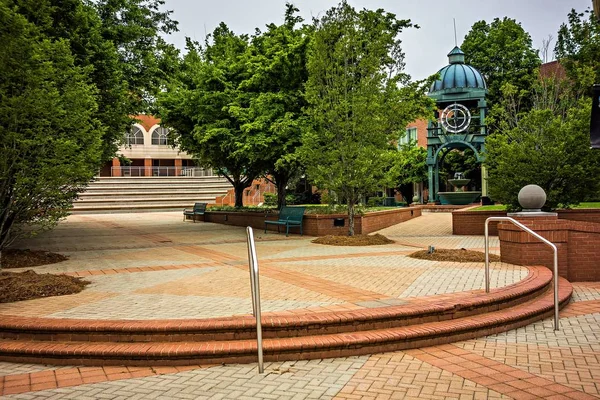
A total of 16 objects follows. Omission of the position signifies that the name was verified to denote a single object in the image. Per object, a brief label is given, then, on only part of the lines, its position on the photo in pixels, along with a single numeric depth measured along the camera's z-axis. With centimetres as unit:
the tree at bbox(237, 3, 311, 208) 1586
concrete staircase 4307
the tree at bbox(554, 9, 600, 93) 2069
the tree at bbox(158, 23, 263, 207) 1719
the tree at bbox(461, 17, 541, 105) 3566
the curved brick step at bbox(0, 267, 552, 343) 529
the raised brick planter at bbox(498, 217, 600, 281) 895
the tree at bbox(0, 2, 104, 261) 754
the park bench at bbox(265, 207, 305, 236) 1655
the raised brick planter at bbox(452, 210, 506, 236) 1694
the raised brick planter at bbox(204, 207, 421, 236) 1627
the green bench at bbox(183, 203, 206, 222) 2565
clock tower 3275
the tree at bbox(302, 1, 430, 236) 1402
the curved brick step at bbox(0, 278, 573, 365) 502
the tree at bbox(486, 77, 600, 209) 1374
